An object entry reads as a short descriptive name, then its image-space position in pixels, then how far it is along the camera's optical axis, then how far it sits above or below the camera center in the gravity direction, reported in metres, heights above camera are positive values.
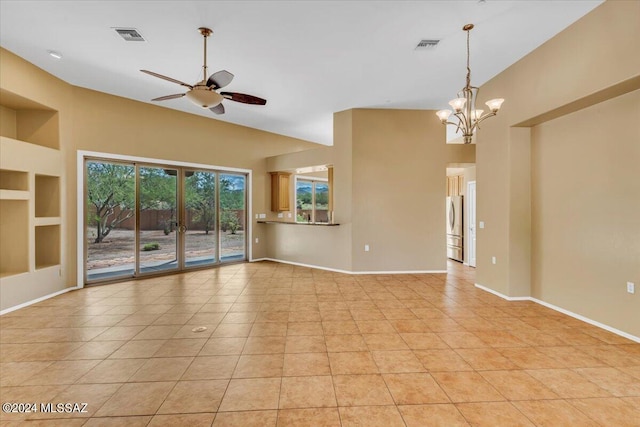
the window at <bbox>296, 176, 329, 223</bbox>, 9.88 +0.58
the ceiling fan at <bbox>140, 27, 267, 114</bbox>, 3.33 +1.54
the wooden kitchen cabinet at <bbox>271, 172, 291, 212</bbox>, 7.95 +0.71
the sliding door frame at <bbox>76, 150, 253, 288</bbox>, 5.04 +0.71
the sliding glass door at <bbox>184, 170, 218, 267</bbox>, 6.48 -0.05
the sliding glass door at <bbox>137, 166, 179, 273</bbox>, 5.83 -0.06
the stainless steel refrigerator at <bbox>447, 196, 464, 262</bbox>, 7.54 -0.37
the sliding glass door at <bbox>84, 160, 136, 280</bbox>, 5.26 -0.05
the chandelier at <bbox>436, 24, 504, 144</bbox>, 3.27 +1.22
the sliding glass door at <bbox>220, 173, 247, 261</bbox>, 7.13 -0.01
